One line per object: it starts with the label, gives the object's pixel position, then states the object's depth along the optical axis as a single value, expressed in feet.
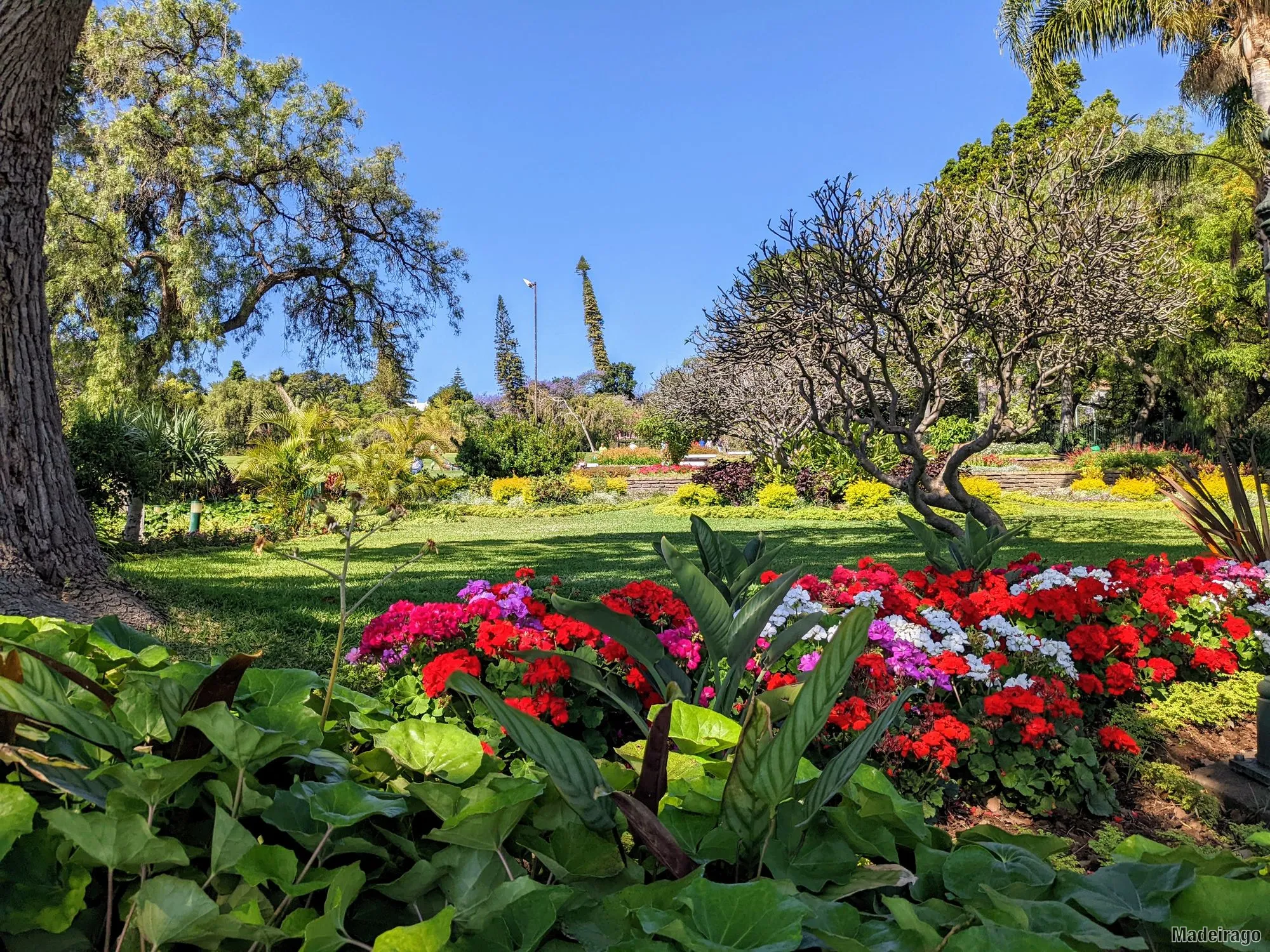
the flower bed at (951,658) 8.55
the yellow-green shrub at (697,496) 54.34
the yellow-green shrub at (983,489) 50.34
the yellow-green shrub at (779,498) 50.08
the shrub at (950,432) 85.92
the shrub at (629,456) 101.21
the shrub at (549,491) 59.77
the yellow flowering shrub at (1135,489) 51.37
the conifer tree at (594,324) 243.19
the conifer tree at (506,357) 211.20
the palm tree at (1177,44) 34.01
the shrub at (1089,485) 55.42
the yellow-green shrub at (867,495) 47.75
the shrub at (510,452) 67.92
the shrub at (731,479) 56.44
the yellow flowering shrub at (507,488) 60.64
